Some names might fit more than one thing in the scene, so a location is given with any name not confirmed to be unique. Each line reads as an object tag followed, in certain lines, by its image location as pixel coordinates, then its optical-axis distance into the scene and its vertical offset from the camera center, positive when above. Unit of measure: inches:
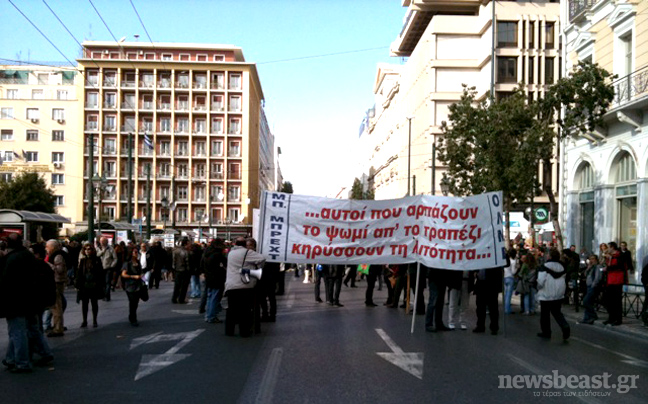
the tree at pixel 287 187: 5176.2 +212.6
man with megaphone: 482.0 -48.1
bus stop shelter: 1219.2 -20.2
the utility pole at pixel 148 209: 1534.8 +7.2
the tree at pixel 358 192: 3329.2 +120.3
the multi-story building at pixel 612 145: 925.8 +113.1
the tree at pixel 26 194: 2466.8 +60.0
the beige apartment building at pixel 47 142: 3277.6 +326.5
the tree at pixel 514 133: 834.8 +122.8
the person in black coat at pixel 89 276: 522.9 -48.2
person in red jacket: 588.1 -55.1
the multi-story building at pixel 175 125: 3287.4 +418.8
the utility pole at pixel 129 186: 1402.6 +54.8
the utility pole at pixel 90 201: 1121.4 +17.4
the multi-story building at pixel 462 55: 2161.7 +527.9
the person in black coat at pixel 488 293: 515.2 -56.0
